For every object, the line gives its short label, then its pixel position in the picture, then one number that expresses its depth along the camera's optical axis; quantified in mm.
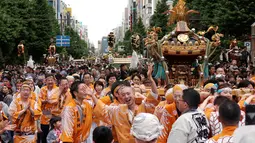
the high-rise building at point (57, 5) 132375
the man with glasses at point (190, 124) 5066
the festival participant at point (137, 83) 7802
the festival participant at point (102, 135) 4730
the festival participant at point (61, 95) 9797
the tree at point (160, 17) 57450
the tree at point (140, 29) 82438
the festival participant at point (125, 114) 6402
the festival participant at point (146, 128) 4441
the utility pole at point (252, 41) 32088
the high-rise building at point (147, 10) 128888
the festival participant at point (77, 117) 6875
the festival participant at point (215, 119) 5613
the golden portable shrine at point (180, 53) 13383
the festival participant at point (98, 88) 10167
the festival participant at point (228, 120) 4637
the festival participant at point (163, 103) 6465
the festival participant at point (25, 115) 9172
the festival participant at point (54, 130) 9789
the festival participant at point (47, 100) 10797
